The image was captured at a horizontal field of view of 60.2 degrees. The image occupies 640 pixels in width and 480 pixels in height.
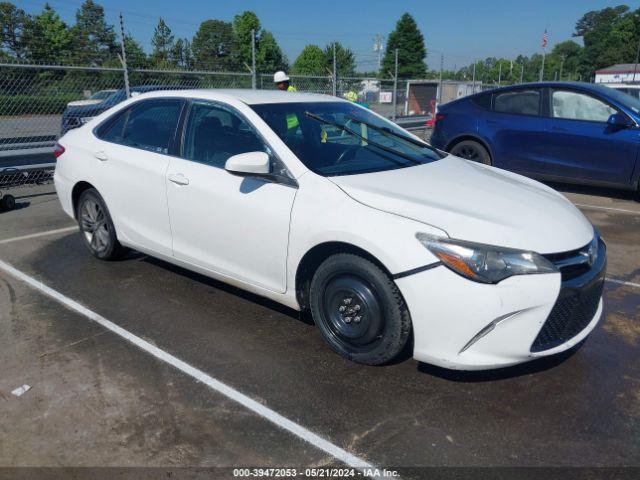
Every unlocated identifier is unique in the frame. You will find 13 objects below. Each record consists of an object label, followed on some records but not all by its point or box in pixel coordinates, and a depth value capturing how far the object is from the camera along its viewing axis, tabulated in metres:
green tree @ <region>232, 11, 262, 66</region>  84.96
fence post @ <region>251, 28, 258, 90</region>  10.90
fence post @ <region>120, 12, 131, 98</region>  9.09
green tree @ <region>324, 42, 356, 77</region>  59.67
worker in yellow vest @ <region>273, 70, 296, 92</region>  8.71
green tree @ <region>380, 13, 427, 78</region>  90.69
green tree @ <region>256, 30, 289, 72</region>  68.81
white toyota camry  2.79
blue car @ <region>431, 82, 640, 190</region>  7.14
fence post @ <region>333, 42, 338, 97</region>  12.41
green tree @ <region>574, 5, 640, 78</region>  99.19
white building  72.38
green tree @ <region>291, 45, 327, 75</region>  89.56
